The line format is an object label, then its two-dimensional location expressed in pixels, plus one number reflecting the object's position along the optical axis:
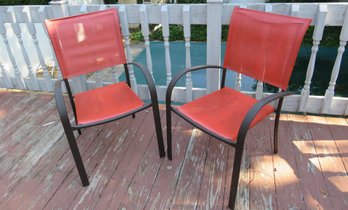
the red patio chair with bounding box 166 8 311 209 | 1.51
